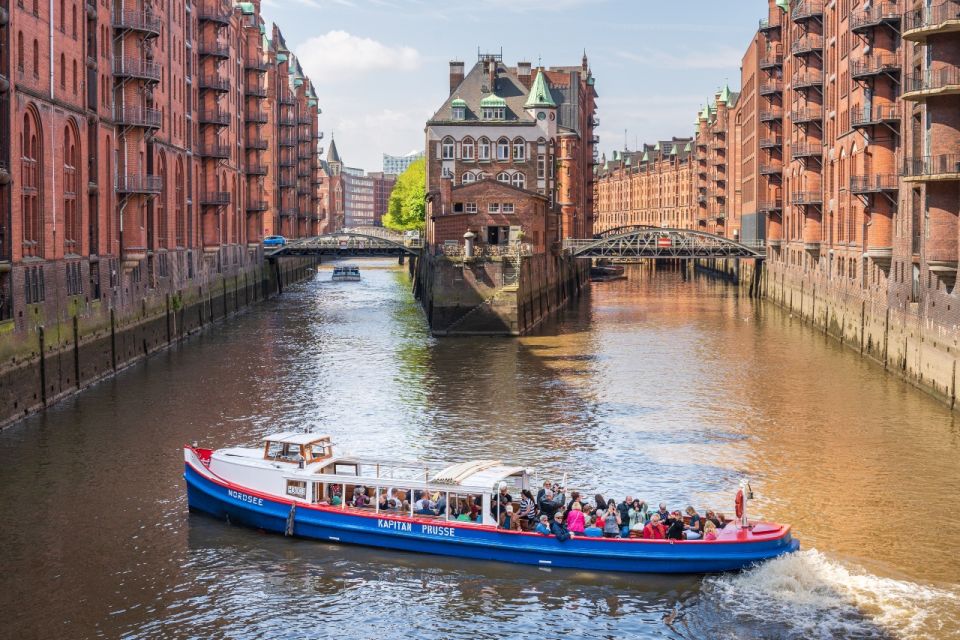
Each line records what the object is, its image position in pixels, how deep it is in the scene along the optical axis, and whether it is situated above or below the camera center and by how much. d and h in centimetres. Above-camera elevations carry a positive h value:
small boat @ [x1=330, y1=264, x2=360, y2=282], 15750 -293
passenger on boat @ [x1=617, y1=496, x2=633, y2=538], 3164 -678
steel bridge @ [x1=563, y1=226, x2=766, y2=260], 12050 +42
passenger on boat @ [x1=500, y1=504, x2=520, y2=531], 3209 -694
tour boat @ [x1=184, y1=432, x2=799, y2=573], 3091 -704
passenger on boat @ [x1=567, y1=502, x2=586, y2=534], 3173 -687
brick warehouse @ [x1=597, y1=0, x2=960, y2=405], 5316 +471
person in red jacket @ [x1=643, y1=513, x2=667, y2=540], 3117 -699
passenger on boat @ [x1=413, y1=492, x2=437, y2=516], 3309 -680
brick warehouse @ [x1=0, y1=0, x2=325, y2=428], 5262 +499
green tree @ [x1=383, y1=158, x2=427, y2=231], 16488 +704
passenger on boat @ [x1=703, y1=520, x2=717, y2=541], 3097 -696
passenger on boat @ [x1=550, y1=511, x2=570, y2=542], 3142 -705
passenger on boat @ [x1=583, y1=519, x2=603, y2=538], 3153 -709
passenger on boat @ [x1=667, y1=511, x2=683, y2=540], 3109 -692
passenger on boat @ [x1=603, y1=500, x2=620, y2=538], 3142 -692
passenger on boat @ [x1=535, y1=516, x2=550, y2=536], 3167 -699
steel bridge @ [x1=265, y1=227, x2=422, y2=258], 12294 +40
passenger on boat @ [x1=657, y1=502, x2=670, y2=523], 3157 -667
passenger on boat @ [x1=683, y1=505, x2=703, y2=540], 3108 -692
